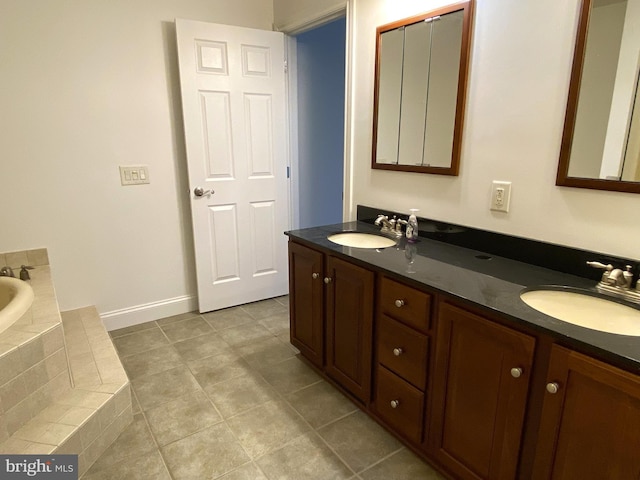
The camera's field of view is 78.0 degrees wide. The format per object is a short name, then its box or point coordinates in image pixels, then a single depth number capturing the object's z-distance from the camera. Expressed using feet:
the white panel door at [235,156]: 8.59
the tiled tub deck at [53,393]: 4.78
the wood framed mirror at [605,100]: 4.16
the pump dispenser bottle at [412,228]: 6.20
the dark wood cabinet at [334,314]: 5.72
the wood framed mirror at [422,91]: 5.79
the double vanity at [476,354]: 3.26
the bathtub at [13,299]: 5.44
